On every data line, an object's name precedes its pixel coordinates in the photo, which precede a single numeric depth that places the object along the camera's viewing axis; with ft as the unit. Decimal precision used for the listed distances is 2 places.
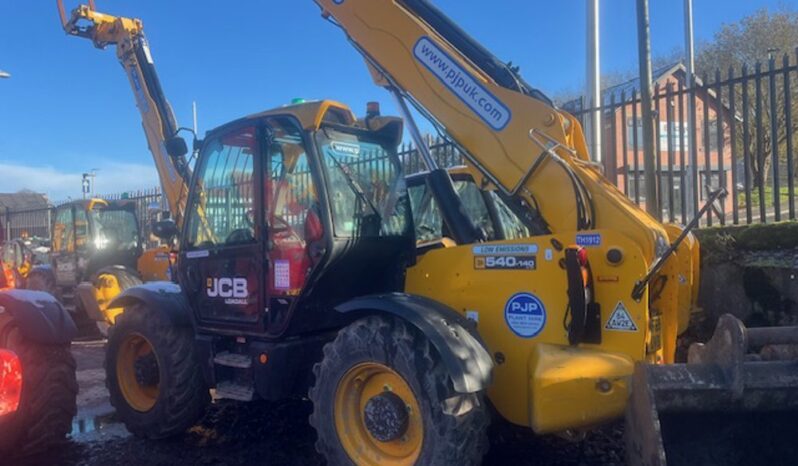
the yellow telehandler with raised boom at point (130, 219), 30.04
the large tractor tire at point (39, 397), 16.47
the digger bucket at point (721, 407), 10.40
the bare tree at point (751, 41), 90.53
